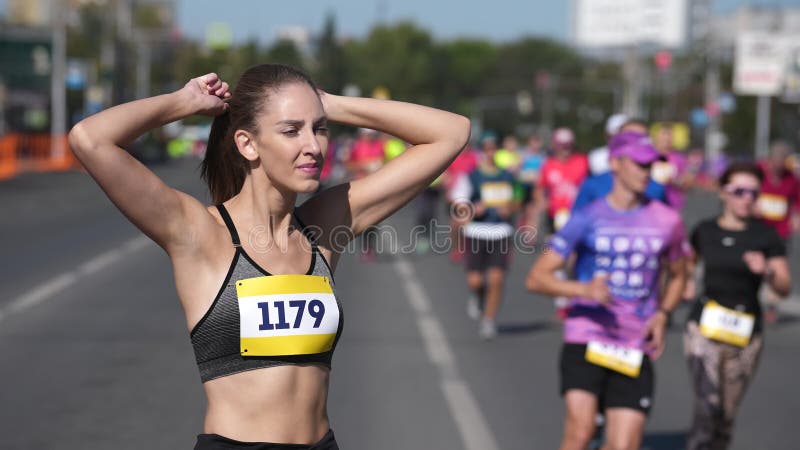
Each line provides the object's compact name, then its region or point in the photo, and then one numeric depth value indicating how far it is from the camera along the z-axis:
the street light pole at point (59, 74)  60.14
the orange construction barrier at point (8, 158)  43.66
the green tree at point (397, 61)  149.00
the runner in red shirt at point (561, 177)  13.98
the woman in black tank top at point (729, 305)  7.12
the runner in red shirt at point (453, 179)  15.43
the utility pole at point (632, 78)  42.06
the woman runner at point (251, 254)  3.40
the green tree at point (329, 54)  74.81
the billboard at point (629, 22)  58.53
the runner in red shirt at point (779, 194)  13.97
